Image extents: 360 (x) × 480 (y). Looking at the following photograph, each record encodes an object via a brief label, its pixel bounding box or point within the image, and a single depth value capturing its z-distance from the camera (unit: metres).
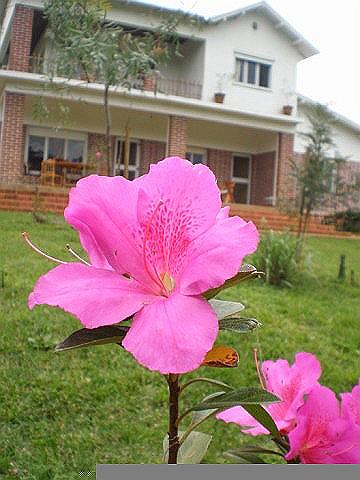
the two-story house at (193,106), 8.77
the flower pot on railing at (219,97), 9.76
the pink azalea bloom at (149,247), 0.29
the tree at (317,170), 5.80
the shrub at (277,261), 4.41
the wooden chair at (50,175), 8.62
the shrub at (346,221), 9.62
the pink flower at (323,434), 0.39
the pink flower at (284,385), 0.44
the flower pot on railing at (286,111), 10.45
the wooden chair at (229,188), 9.84
